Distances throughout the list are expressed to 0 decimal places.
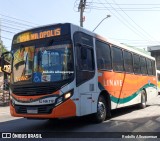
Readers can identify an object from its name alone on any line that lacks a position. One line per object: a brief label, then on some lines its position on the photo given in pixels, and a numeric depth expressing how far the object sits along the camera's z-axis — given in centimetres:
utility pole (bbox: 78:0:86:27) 1655
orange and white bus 553
